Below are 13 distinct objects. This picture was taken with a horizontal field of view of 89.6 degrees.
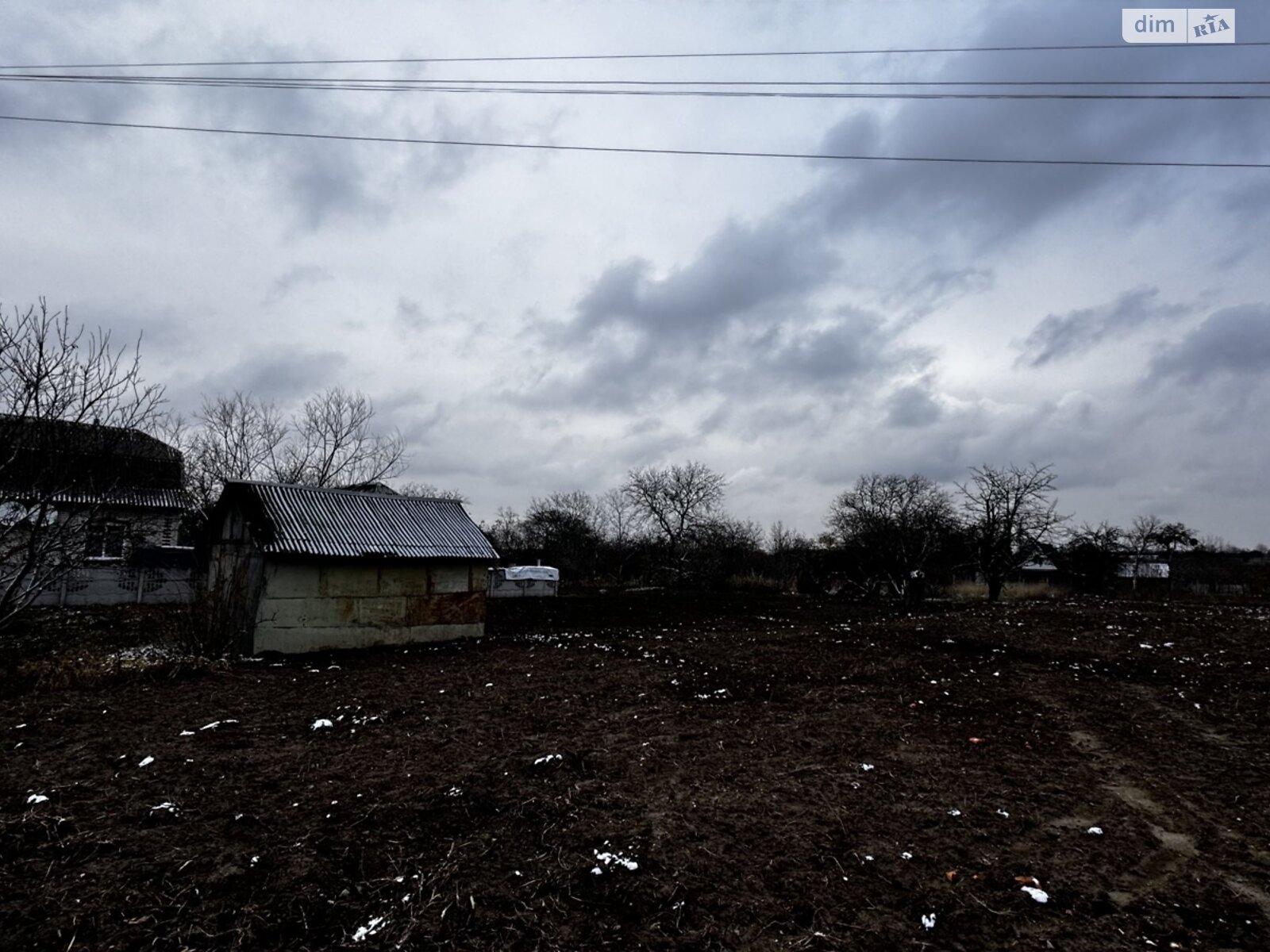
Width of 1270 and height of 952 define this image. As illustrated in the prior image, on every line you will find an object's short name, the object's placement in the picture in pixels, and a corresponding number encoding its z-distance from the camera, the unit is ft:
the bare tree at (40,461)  26.63
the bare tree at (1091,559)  101.81
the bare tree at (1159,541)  126.52
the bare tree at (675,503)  147.64
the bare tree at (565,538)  133.69
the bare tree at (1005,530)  92.22
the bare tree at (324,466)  86.53
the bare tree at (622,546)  136.13
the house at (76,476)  27.12
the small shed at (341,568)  39.45
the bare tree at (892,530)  99.13
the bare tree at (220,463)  82.38
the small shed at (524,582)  80.48
